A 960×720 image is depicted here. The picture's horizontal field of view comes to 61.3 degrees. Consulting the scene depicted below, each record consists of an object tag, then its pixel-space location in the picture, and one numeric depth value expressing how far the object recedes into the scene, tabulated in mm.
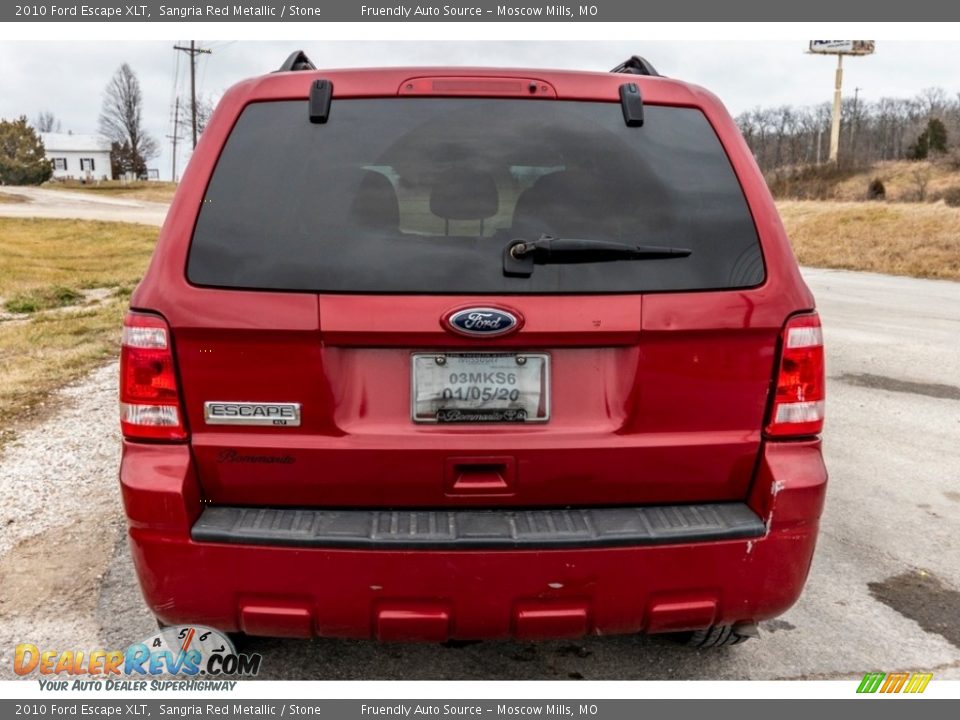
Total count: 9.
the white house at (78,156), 100250
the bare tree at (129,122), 82125
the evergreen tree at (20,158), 72750
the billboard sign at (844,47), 73188
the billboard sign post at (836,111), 72562
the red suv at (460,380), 2211
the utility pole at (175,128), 74488
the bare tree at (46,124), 116981
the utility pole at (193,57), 58662
